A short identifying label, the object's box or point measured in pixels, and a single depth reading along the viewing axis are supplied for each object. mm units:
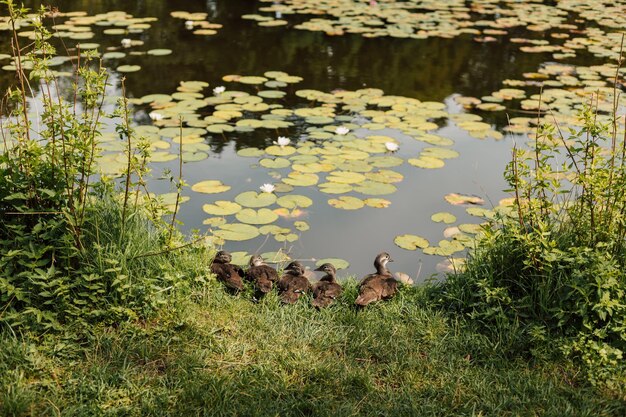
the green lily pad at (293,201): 4570
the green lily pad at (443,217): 4512
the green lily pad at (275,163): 5125
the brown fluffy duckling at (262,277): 3465
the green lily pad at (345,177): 4906
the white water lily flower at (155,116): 5816
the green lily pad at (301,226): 4323
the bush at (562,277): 2998
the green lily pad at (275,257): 3971
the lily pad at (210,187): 4789
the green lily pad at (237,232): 4145
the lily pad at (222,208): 4465
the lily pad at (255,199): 4559
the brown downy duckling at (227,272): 3477
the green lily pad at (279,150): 5344
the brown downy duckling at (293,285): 3415
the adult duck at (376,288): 3375
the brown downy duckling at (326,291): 3387
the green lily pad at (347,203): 4591
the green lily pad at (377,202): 4617
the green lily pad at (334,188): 4754
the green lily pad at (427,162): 5259
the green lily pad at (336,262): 3990
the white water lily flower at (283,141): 5359
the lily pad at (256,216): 4332
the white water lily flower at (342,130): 5645
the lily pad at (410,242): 4188
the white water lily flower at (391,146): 5406
